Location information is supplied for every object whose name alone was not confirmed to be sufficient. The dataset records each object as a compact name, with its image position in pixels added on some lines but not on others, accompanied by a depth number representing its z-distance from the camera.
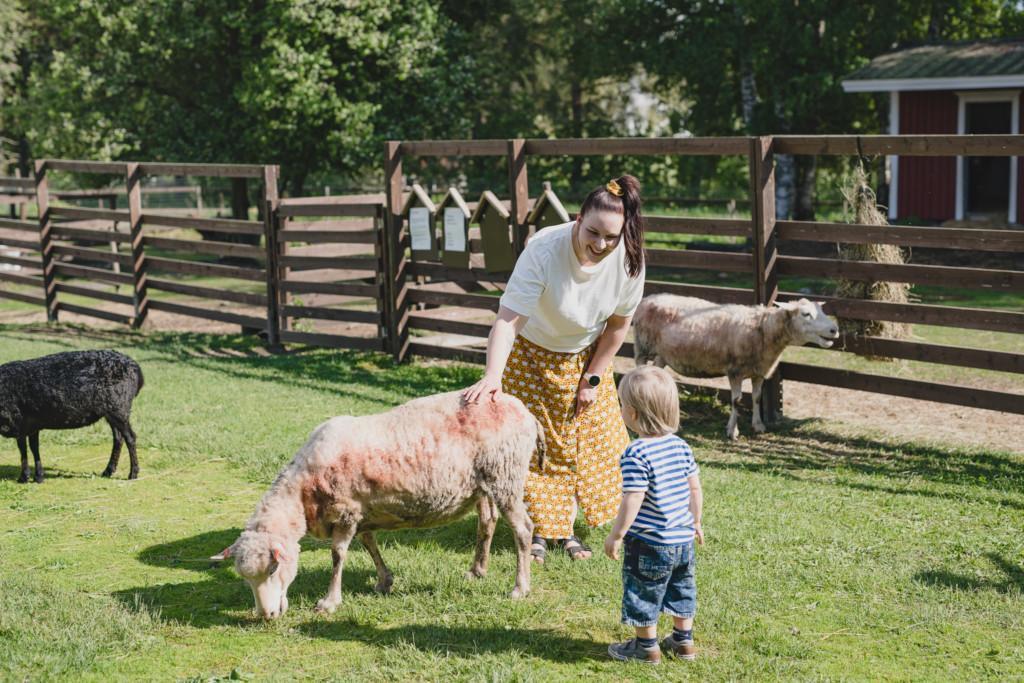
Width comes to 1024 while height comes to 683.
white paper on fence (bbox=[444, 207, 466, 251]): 11.39
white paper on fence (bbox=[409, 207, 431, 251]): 11.90
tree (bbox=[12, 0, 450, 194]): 22.81
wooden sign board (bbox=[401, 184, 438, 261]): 11.85
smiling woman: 5.30
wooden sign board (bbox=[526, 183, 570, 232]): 10.10
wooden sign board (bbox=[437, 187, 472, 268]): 11.36
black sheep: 7.71
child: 4.58
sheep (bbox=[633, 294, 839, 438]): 8.84
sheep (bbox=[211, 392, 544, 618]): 5.18
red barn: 21.72
